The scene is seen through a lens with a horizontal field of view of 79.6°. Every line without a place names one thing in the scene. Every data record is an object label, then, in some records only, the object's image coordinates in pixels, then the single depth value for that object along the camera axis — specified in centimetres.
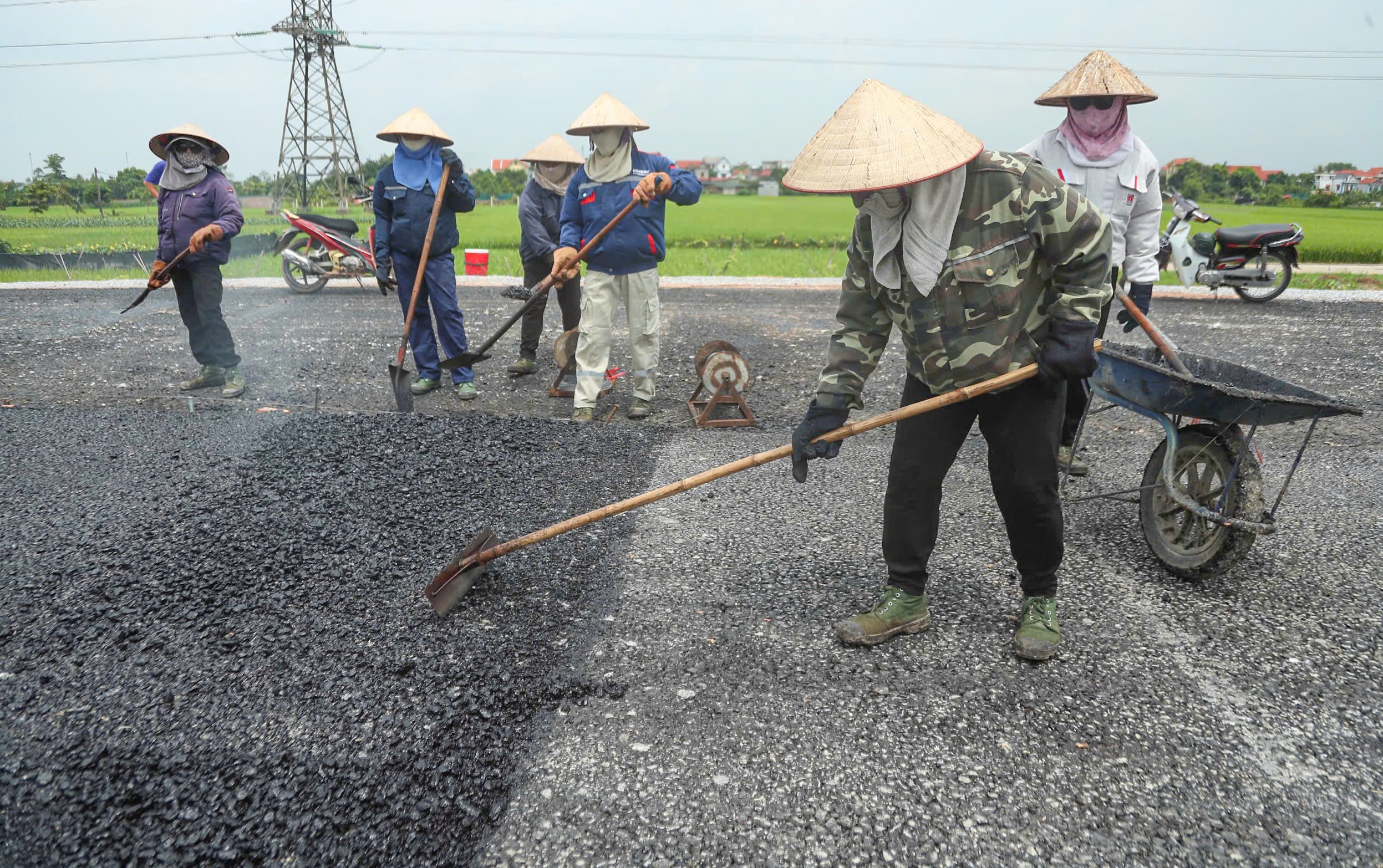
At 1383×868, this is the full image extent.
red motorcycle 994
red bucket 1232
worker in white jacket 338
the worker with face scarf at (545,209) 579
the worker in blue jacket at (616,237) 451
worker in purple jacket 509
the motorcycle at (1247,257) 925
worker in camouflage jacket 208
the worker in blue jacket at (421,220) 510
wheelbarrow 255
